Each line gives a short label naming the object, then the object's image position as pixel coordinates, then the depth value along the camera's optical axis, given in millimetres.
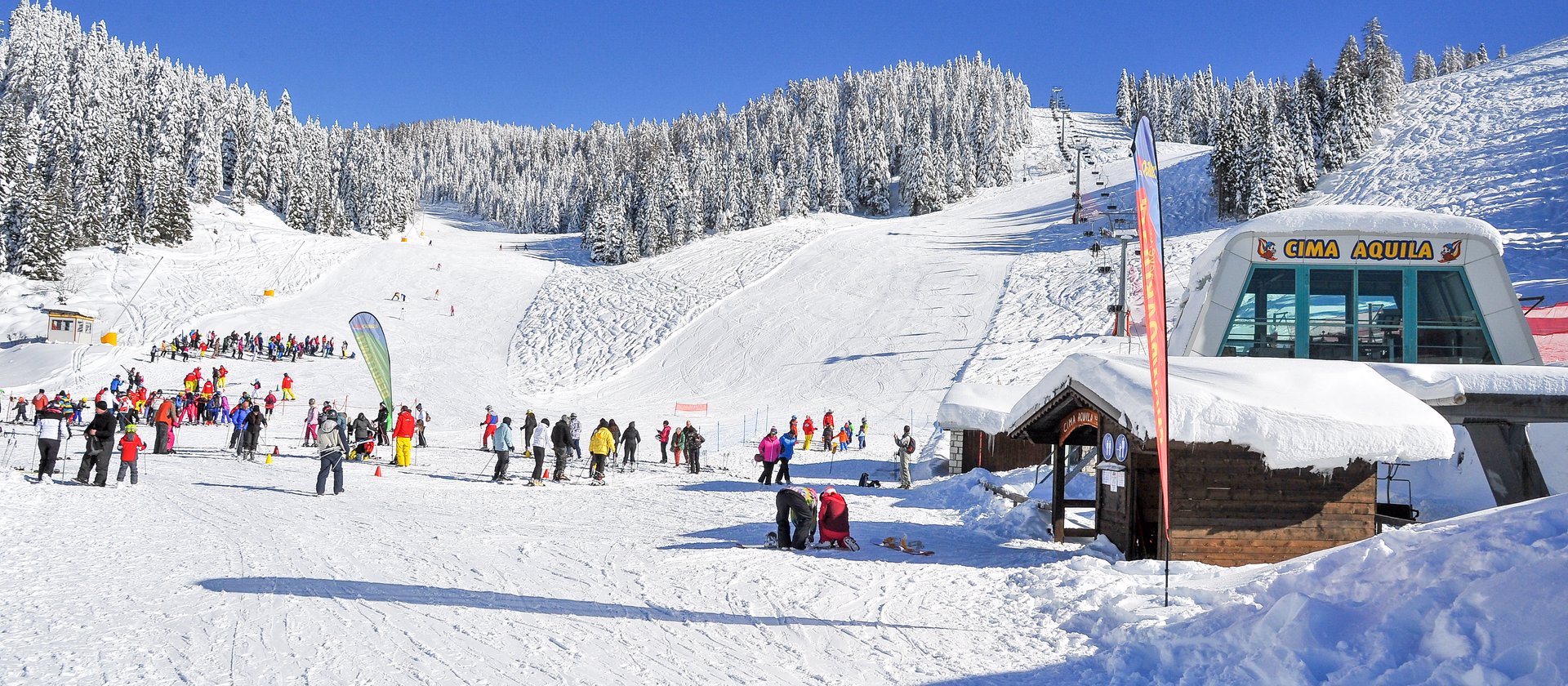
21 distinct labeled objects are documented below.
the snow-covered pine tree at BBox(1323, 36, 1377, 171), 60312
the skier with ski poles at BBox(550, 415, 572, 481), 17297
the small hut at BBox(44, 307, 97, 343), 40719
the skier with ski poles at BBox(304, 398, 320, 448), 23094
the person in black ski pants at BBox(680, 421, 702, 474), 20703
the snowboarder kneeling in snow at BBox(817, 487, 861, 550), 11031
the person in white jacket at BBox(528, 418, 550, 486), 17078
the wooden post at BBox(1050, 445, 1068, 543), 12070
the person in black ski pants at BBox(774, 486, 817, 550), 10781
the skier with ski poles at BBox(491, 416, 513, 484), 17047
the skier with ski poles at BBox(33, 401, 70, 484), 14133
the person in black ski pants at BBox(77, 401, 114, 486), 13969
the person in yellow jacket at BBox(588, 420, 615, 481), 17469
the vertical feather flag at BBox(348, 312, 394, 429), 21500
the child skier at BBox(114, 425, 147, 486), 14273
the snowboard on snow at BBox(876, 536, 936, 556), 10977
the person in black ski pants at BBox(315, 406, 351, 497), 14109
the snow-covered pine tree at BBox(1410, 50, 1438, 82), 121500
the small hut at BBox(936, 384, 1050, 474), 21375
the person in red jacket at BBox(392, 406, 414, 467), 19344
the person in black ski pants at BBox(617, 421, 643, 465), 21531
